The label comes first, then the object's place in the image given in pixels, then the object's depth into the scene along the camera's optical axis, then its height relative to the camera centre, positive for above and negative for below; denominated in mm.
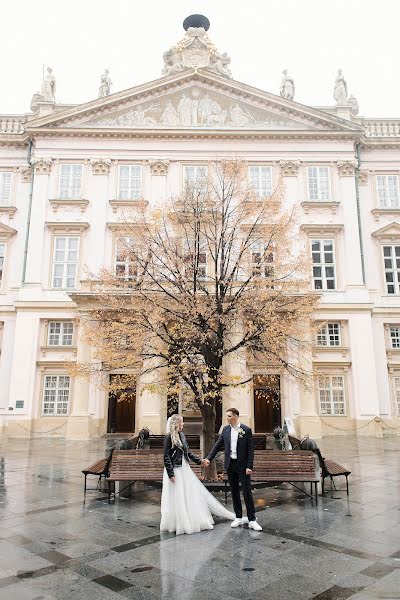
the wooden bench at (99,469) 10539 -1373
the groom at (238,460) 8016 -894
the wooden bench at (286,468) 10062 -1272
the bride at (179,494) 7789 -1411
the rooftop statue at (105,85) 30623 +20398
